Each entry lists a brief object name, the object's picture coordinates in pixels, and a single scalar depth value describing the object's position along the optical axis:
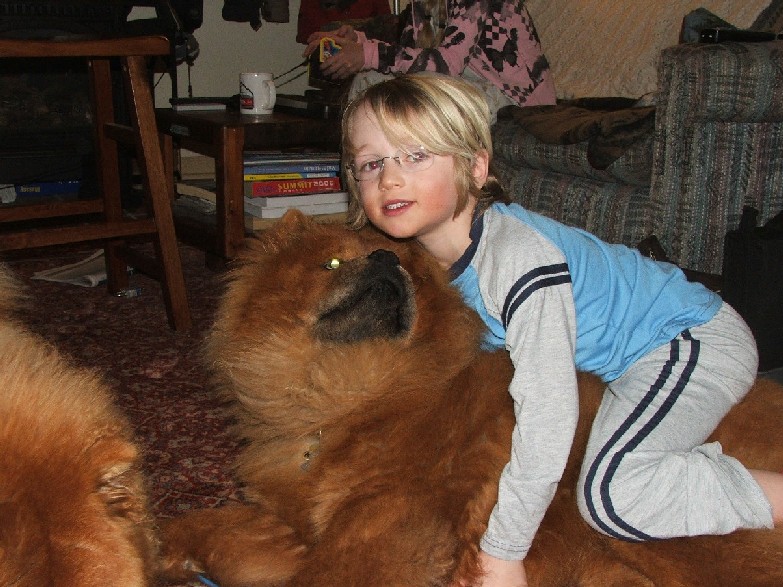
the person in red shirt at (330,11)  5.30
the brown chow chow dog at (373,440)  1.31
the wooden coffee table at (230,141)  3.21
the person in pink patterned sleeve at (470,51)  3.40
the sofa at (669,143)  2.64
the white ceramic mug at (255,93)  3.63
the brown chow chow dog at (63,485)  0.83
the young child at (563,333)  1.33
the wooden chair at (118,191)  2.47
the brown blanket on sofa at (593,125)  2.90
